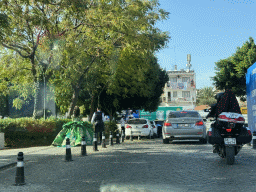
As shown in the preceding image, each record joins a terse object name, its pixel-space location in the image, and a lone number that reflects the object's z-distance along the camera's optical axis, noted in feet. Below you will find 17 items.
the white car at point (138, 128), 81.92
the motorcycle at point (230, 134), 29.76
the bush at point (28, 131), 58.03
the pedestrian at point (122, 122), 81.76
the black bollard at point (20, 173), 23.39
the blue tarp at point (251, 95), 50.16
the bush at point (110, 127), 86.71
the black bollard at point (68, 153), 35.56
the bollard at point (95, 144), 46.68
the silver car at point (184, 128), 54.75
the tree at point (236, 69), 109.09
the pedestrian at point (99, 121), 54.49
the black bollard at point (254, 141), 46.65
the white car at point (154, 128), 94.98
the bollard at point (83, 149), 40.66
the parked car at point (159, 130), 104.49
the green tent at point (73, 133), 53.93
